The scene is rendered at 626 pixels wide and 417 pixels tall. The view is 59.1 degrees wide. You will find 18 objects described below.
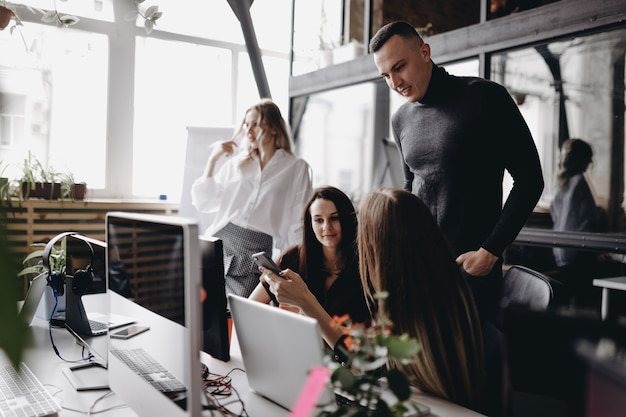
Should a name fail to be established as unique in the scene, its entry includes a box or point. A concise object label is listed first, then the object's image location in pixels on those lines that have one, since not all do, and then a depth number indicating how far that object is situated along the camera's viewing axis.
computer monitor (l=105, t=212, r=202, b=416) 0.84
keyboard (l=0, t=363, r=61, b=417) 1.13
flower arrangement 0.74
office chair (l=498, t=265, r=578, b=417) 0.71
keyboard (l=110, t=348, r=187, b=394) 0.99
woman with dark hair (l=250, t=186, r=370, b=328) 1.91
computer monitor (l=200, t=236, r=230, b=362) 1.22
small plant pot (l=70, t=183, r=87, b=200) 4.00
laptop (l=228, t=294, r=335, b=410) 0.92
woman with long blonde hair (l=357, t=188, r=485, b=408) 1.18
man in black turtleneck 1.84
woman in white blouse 2.93
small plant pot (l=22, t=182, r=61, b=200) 3.82
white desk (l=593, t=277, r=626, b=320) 2.40
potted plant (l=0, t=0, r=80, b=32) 1.61
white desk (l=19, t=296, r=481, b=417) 1.15
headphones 1.54
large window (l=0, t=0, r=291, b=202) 4.40
